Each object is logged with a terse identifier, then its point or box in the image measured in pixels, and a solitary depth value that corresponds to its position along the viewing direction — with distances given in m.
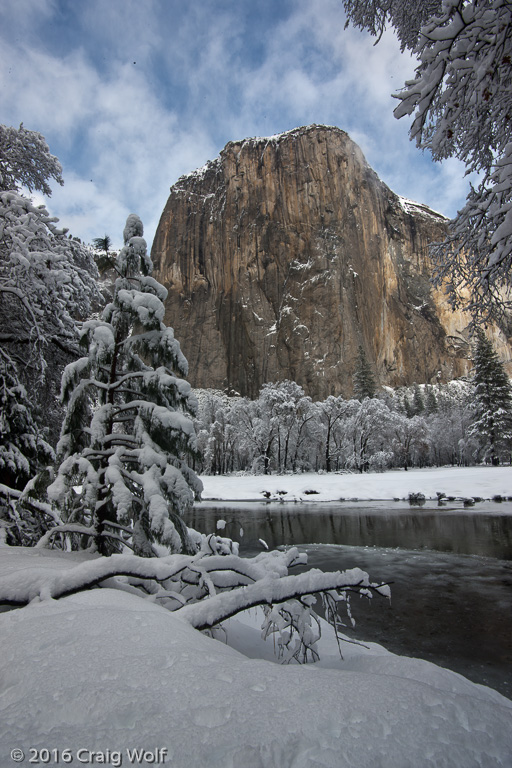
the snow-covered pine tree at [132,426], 4.08
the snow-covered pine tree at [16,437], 5.66
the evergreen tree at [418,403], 73.62
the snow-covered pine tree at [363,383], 59.69
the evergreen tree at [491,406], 37.50
